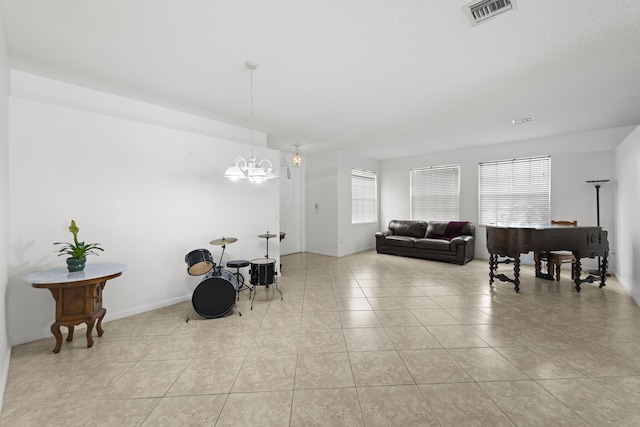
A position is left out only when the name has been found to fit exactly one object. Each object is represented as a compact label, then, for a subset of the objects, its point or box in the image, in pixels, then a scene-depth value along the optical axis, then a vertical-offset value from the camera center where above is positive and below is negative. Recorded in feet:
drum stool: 12.22 -2.49
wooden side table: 7.66 -2.53
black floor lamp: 16.02 +0.95
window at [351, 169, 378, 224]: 24.67 +1.33
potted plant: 8.30 -1.36
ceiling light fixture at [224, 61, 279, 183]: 9.63 +1.40
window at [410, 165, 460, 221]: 22.68 +1.52
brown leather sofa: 19.43 -2.43
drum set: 10.18 -3.08
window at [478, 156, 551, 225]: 18.65 +1.42
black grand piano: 12.05 -1.53
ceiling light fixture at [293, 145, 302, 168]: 17.74 +3.43
